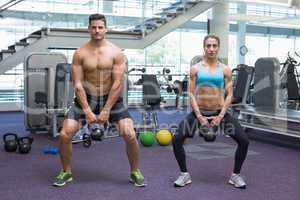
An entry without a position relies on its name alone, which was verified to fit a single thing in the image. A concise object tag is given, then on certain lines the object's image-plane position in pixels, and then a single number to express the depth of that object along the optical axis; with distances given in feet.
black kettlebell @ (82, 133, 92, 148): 15.01
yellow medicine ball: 15.16
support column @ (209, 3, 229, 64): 27.81
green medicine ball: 15.06
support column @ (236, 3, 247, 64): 38.60
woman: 9.67
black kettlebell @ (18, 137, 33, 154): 13.73
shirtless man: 9.62
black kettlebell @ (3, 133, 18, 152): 13.91
